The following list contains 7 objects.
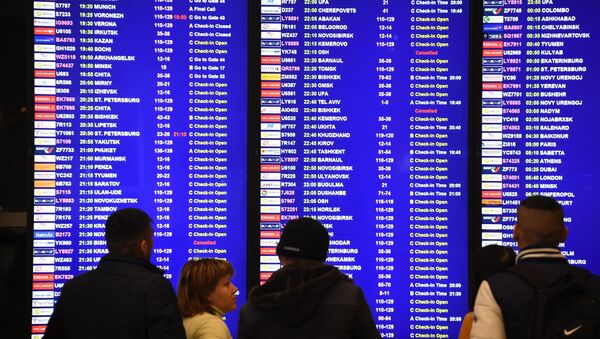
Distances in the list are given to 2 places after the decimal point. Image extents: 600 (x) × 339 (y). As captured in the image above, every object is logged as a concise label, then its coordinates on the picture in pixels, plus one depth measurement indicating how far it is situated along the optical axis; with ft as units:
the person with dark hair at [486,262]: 26.73
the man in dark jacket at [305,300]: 20.31
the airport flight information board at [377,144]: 33.58
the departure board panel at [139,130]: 33.09
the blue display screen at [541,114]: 33.83
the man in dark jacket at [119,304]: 21.59
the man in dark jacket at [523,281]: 19.77
